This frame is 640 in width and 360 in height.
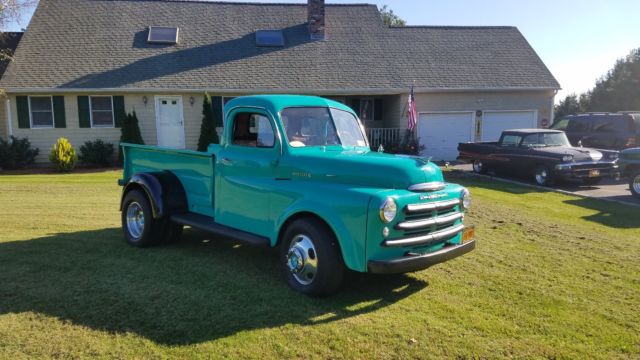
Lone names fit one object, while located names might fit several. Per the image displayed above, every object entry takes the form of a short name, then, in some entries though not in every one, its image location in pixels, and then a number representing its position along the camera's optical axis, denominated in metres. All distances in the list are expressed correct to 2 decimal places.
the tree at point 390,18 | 42.47
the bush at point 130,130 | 17.77
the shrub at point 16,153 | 16.94
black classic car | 12.88
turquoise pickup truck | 4.65
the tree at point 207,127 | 18.11
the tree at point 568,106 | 44.09
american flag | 19.06
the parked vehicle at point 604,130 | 16.06
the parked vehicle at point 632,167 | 11.38
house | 18.11
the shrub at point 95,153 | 17.67
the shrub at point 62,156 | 16.30
